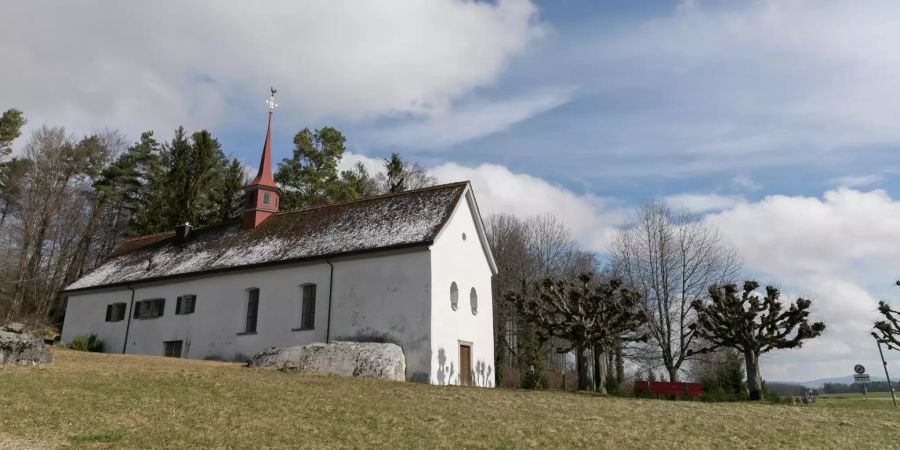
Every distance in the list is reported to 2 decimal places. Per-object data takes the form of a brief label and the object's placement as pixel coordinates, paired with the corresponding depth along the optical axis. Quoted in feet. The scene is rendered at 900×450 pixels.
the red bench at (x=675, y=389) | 68.08
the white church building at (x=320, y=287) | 71.97
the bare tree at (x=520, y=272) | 124.57
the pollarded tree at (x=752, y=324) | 69.00
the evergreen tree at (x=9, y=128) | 120.98
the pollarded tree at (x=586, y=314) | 70.64
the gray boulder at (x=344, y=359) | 64.64
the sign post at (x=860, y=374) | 104.79
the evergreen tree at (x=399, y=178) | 151.23
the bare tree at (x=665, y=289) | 106.01
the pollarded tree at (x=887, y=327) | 93.04
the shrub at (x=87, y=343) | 93.66
